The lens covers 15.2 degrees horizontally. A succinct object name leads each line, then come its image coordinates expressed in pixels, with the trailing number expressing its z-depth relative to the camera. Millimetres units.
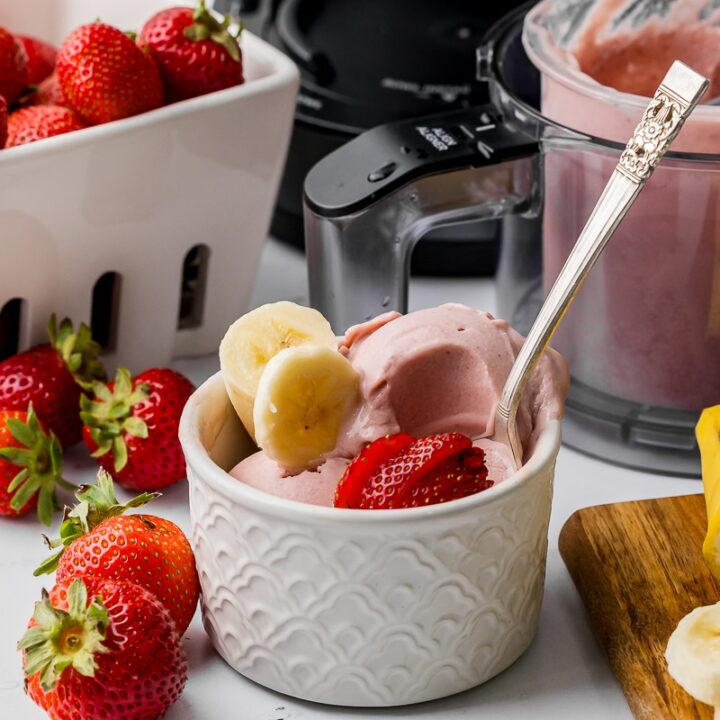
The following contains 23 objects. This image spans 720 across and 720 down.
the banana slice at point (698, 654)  651
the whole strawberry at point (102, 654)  648
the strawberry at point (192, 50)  806
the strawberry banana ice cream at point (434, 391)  687
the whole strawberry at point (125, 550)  682
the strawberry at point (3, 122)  784
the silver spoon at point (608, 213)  659
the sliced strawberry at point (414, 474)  661
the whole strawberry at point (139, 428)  759
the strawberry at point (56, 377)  779
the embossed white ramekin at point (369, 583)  657
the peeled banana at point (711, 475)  694
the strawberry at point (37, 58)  854
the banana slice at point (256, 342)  692
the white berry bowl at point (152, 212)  780
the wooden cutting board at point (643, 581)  672
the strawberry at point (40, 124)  792
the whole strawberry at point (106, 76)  789
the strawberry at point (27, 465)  745
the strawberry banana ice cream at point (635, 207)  750
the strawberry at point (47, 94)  827
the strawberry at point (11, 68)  817
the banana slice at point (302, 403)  674
